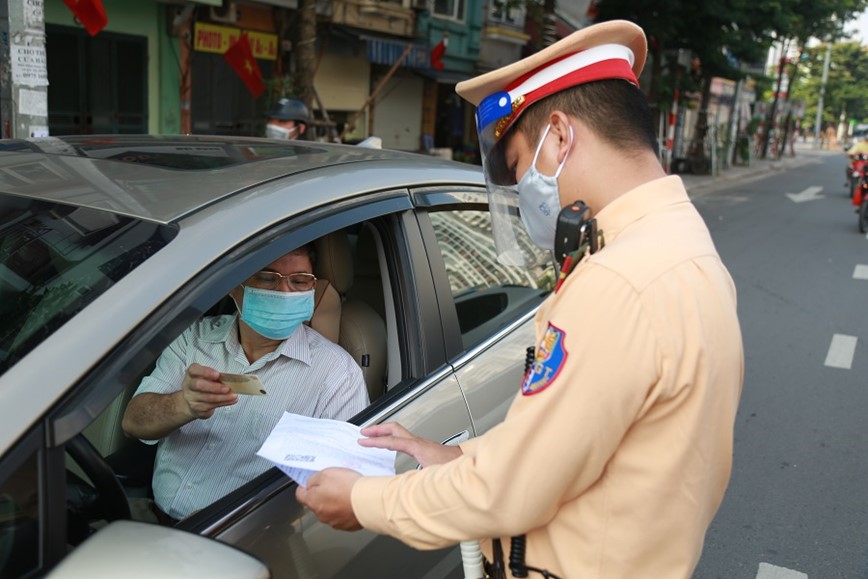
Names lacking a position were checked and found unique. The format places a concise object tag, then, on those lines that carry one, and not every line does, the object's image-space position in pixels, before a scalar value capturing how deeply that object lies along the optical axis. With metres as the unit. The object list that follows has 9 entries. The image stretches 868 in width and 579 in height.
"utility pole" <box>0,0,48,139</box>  4.41
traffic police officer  1.20
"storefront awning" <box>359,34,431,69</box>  15.03
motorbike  13.43
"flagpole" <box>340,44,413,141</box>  11.50
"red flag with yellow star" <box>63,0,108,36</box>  6.85
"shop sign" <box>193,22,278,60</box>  11.76
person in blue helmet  6.72
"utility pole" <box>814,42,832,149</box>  61.76
